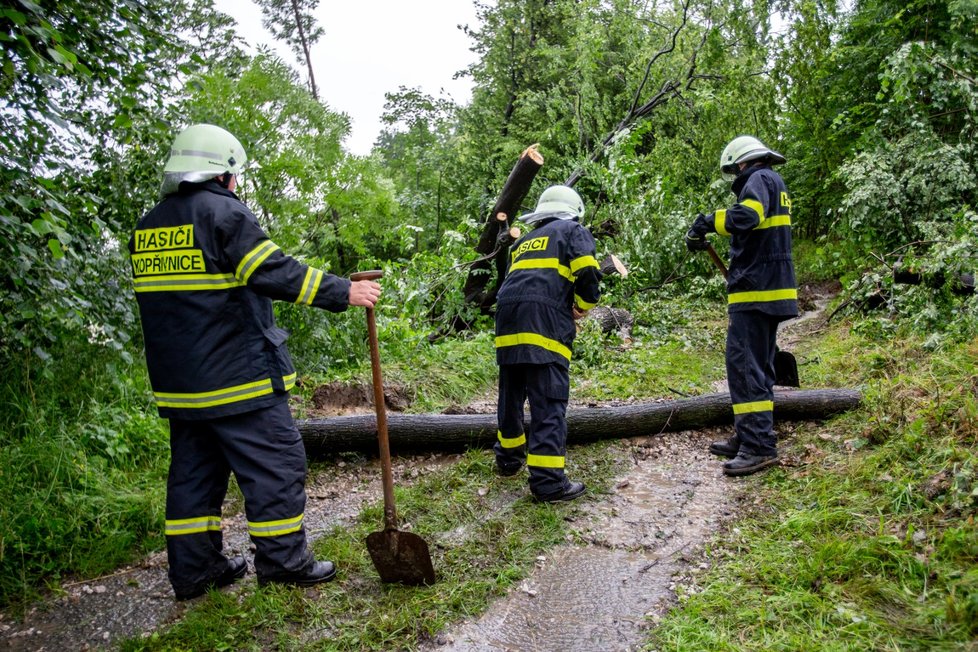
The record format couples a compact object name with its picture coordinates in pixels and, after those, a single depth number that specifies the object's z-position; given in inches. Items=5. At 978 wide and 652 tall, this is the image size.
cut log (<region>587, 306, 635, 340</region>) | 328.2
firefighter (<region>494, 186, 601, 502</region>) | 159.0
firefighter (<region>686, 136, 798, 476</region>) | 170.6
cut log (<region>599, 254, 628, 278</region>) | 174.9
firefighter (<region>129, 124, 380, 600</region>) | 115.6
